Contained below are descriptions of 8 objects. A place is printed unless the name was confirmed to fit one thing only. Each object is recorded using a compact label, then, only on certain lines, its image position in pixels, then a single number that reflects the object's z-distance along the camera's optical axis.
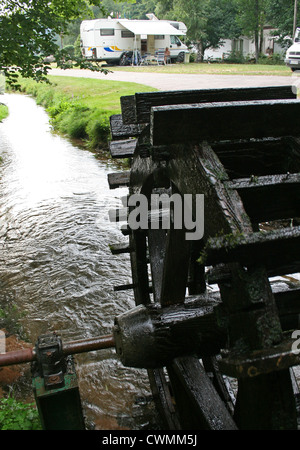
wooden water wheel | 1.76
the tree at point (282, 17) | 33.03
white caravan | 34.34
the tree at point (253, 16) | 34.22
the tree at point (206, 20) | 37.38
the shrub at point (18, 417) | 3.11
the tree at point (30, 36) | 5.92
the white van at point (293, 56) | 21.55
